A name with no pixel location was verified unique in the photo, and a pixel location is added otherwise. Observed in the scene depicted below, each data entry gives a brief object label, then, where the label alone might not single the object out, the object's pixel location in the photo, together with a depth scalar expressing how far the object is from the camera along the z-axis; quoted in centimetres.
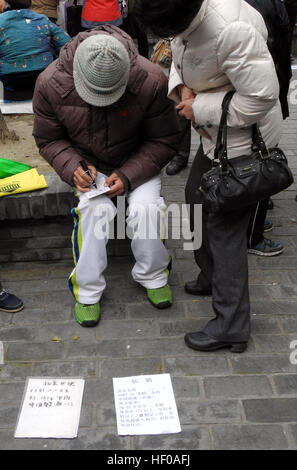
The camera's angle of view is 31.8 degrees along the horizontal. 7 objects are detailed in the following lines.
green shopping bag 330
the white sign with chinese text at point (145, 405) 224
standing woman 202
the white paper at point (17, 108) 472
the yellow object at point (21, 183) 323
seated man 275
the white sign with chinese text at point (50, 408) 224
